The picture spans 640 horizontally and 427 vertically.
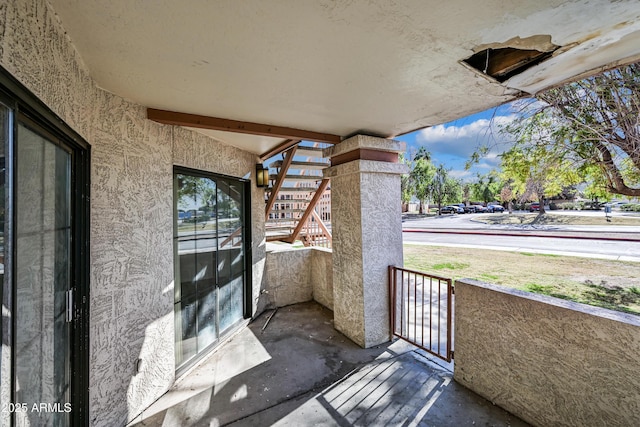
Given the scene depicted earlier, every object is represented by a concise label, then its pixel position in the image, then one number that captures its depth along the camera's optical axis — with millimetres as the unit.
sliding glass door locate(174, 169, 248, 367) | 2635
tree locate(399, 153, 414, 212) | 26195
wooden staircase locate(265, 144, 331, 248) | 4074
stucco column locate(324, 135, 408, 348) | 2914
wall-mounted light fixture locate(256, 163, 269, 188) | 3934
